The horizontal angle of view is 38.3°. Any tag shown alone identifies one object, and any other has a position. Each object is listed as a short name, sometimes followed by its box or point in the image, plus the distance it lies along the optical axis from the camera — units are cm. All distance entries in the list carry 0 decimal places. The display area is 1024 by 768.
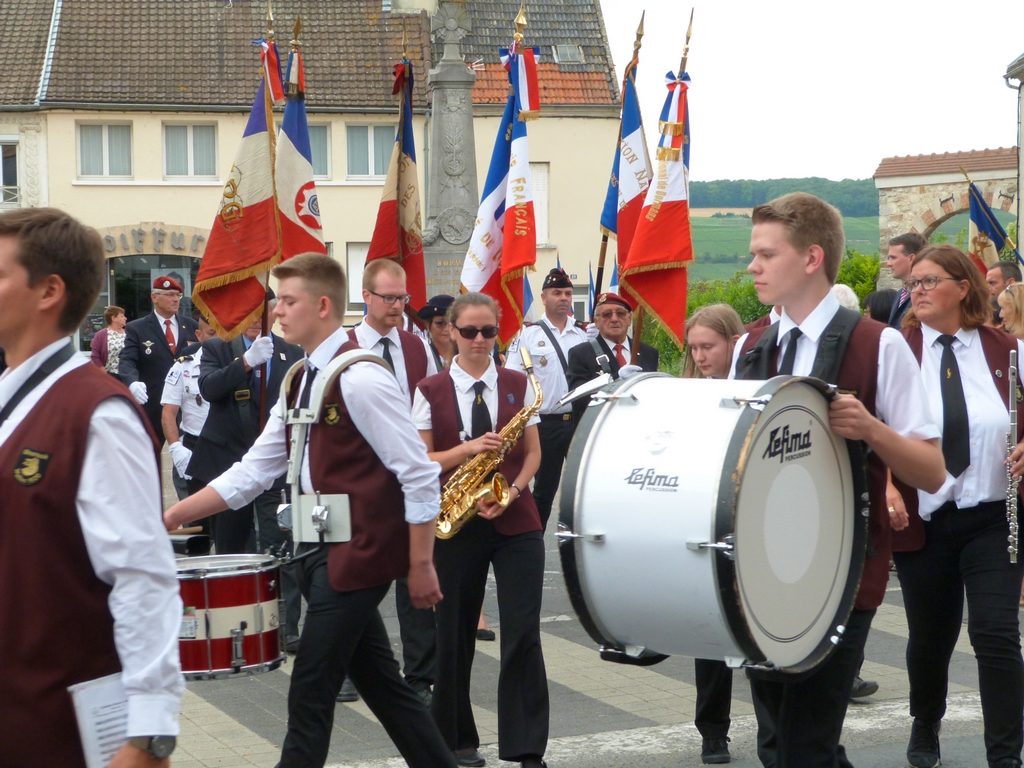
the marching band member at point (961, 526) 567
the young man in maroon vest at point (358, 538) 477
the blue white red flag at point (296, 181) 930
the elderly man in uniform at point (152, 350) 1231
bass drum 382
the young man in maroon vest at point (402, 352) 721
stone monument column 2353
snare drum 441
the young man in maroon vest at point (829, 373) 419
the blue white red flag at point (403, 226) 1037
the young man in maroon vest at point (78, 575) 284
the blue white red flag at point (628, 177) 1123
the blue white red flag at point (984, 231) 1384
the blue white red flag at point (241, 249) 898
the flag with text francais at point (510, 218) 1128
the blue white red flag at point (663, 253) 1009
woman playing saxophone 596
